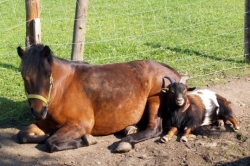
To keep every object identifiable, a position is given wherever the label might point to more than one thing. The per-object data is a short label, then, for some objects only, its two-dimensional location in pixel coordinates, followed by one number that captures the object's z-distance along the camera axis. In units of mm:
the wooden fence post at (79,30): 8726
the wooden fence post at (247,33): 10626
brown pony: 6601
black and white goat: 7133
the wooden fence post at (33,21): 8172
